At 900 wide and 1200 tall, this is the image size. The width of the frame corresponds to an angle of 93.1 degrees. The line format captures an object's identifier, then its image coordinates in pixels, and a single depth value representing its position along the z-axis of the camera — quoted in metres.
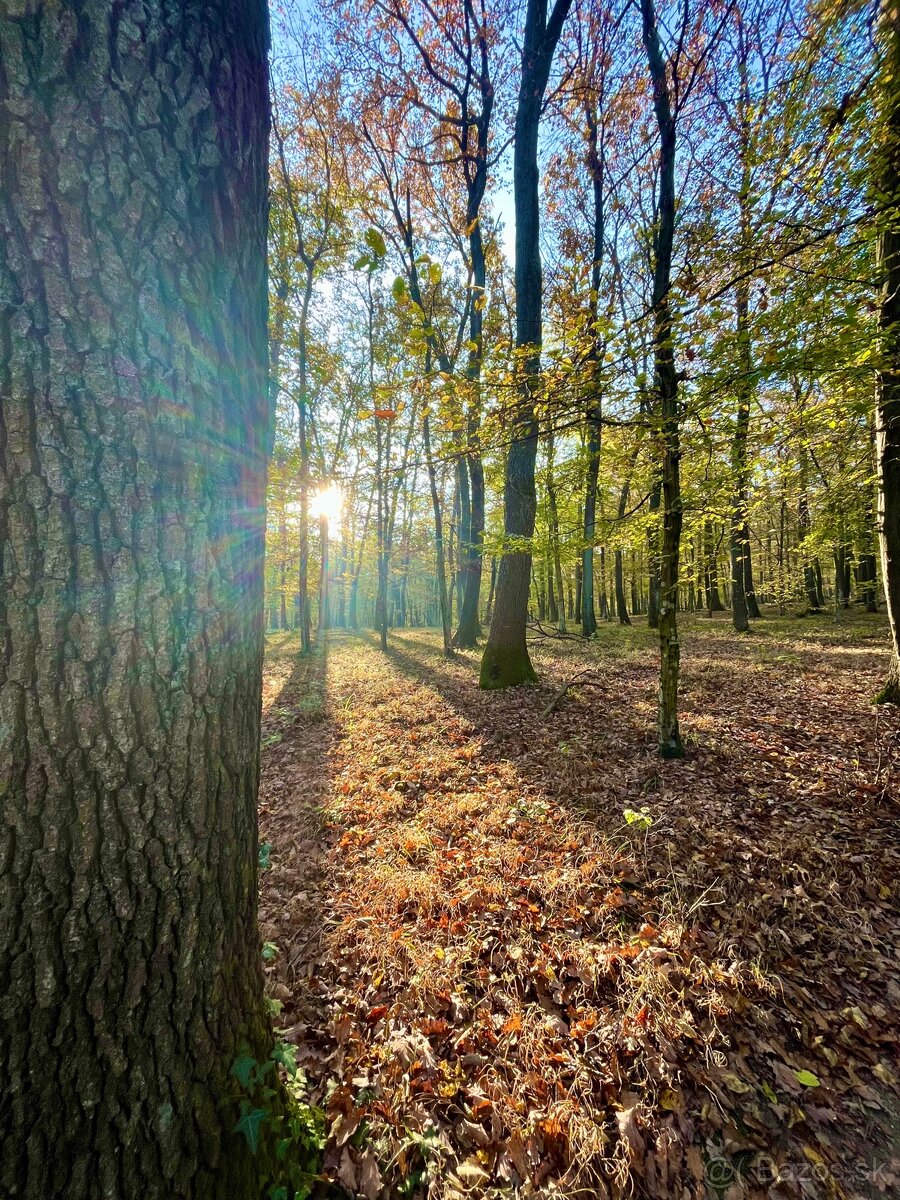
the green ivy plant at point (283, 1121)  1.47
